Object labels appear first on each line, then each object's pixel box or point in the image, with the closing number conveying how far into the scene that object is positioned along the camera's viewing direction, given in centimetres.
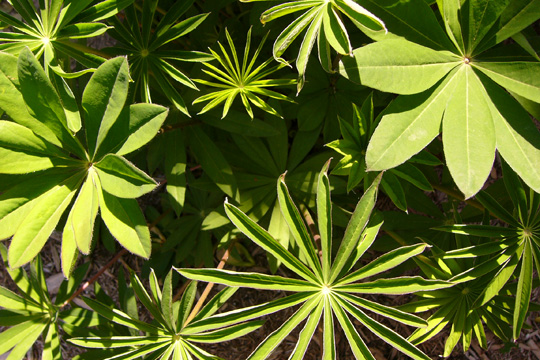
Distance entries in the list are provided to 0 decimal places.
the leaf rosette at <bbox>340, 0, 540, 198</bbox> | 44
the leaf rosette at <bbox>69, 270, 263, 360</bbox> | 49
